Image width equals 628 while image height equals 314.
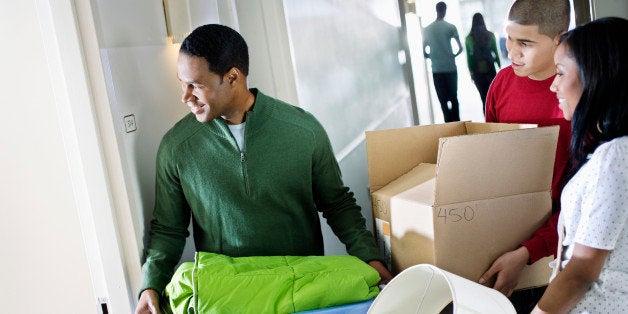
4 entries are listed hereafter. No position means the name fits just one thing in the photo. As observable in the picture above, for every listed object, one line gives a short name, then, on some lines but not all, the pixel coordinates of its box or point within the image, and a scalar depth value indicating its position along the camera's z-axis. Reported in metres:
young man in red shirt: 1.79
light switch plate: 1.82
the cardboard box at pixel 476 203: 1.57
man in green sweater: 1.79
